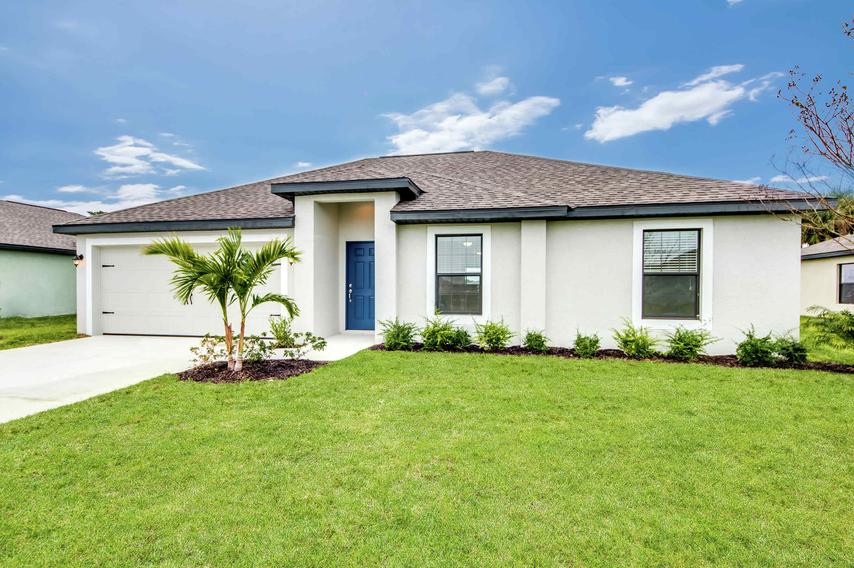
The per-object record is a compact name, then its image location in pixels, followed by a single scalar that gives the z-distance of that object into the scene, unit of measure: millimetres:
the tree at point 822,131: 4594
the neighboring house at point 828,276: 15422
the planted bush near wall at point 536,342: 7636
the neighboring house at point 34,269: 12828
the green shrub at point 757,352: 6629
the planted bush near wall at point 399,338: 7941
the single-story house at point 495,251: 7332
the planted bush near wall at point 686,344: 7043
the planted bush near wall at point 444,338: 7875
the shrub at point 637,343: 7230
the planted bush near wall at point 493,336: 7738
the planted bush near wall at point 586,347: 7294
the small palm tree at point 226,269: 5746
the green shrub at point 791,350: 6641
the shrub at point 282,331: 7814
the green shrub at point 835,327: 6918
